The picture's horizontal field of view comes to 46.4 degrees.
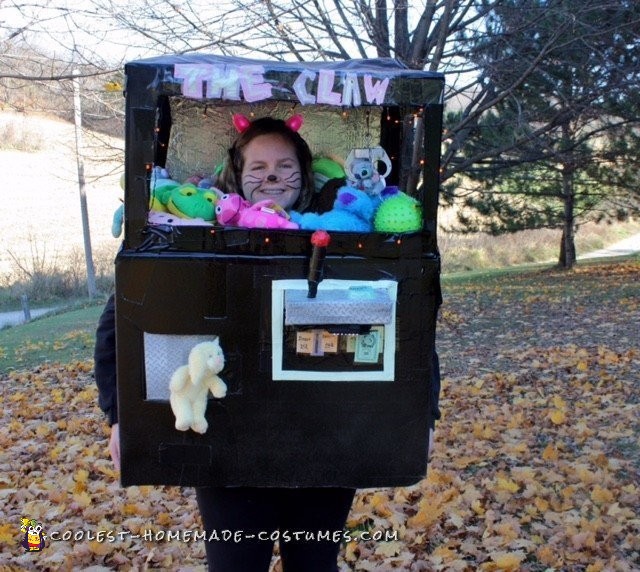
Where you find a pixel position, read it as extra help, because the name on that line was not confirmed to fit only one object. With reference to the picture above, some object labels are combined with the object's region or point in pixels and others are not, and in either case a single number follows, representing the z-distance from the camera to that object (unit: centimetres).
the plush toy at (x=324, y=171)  210
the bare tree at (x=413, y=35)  685
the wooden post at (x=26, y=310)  1602
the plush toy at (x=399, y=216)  167
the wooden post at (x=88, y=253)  1886
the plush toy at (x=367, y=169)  205
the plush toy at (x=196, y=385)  157
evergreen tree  736
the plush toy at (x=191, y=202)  183
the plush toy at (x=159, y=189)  174
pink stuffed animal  174
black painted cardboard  160
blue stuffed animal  173
